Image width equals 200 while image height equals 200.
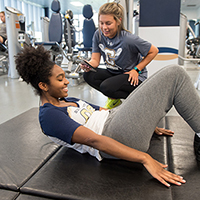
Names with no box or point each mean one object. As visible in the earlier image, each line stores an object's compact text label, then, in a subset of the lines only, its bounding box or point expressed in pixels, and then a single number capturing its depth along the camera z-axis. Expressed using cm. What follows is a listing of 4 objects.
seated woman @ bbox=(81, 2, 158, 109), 170
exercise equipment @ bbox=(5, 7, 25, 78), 438
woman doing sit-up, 91
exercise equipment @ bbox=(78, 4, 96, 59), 427
